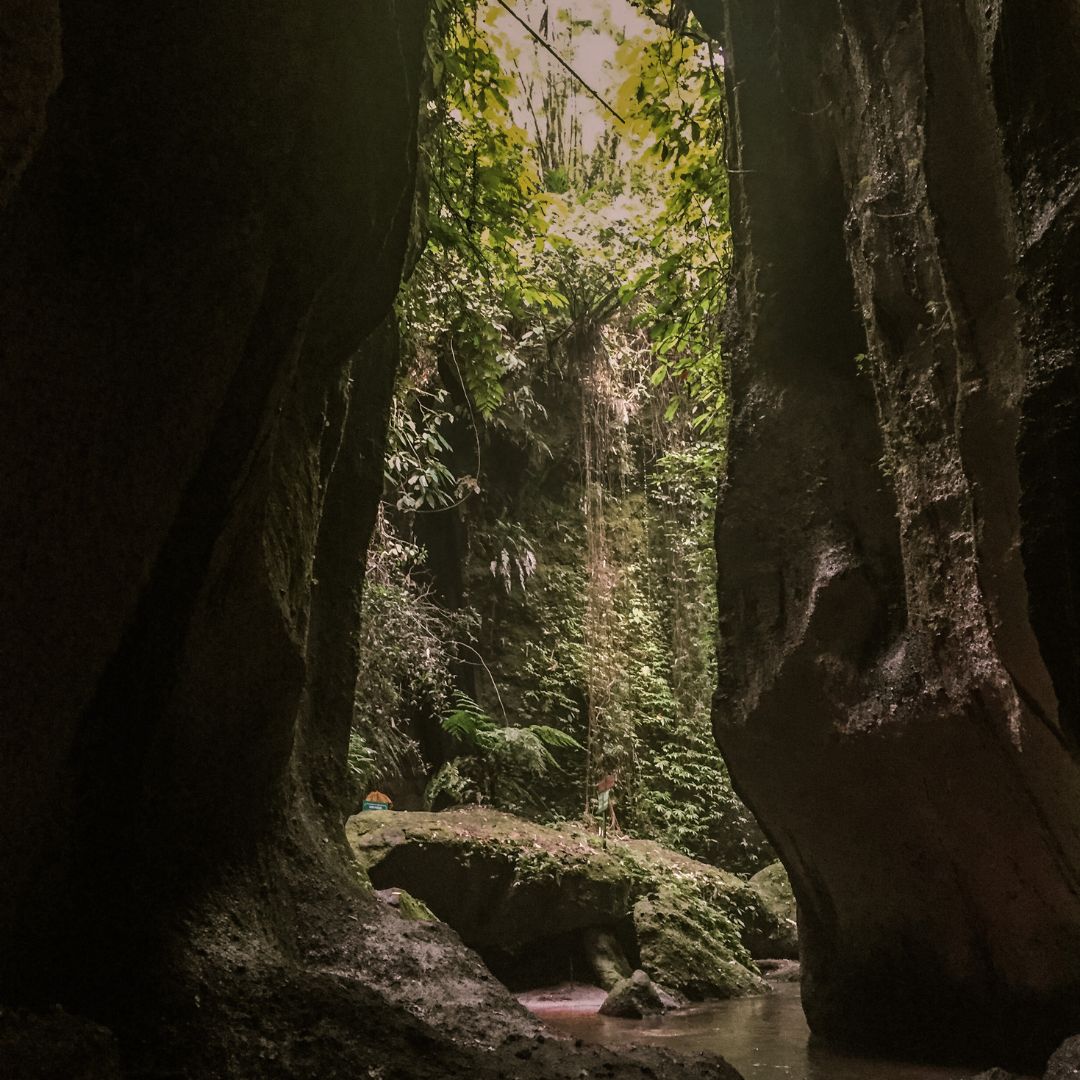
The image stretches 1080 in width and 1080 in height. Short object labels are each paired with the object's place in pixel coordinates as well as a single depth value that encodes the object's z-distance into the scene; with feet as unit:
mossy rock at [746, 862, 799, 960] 32.81
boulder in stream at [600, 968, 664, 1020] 22.57
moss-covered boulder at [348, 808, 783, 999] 26.71
